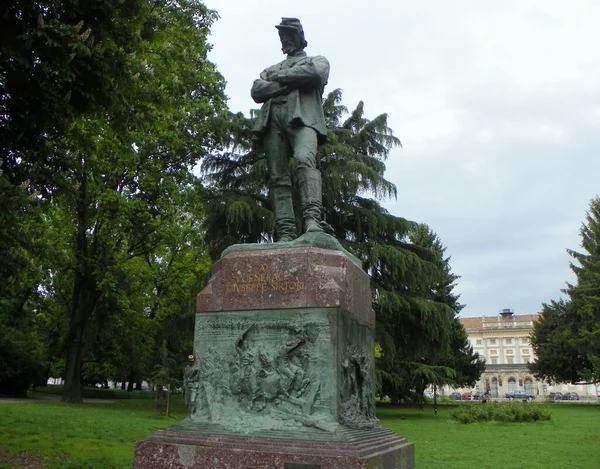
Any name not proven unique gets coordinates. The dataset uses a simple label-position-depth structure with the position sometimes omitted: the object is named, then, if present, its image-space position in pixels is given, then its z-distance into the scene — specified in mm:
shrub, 22531
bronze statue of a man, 6055
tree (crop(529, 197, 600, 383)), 38938
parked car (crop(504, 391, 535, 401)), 65775
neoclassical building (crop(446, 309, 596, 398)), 93438
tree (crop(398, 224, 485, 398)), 24000
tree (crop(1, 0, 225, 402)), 7852
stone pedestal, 4754
